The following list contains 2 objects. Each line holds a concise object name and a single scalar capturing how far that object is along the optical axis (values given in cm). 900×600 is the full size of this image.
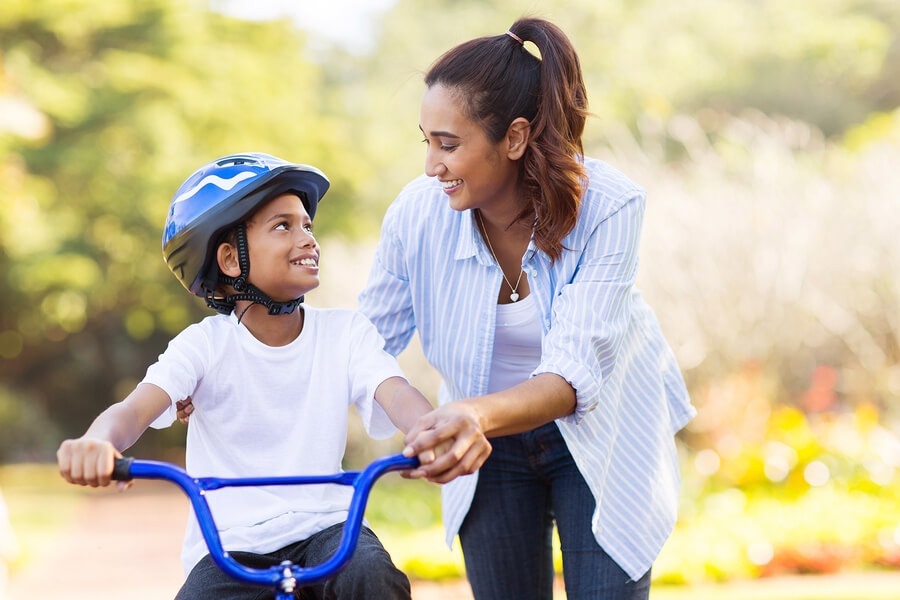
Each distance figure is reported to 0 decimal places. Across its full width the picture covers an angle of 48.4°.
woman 287
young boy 258
